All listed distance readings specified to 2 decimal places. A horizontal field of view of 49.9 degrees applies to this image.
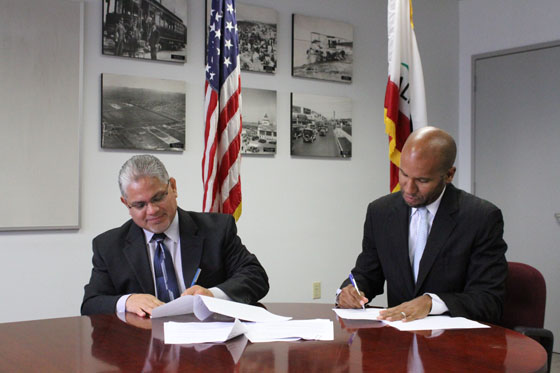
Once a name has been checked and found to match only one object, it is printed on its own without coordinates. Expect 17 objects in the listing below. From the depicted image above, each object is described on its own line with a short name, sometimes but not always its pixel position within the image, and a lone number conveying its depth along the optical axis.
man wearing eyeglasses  2.20
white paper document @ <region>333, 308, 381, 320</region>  2.00
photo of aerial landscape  3.92
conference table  1.43
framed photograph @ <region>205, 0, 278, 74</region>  4.48
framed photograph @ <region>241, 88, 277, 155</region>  4.50
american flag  3.52
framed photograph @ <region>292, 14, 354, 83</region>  4.77
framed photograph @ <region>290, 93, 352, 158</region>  4.77
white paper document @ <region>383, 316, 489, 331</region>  1.85
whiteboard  3.58
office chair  2.38
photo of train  3.93
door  4.88
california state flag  3.53
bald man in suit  2.19
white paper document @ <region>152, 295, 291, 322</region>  1.84
